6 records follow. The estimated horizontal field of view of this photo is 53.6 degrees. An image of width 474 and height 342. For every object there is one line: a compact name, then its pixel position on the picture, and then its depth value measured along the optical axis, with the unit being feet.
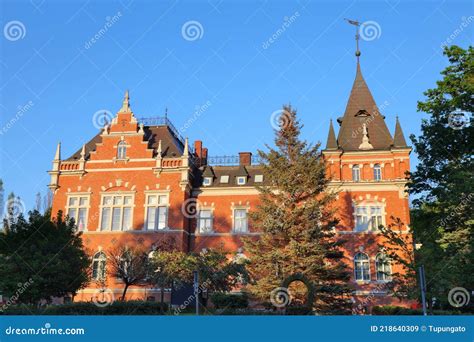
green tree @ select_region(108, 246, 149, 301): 100.07
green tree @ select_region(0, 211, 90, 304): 77.25
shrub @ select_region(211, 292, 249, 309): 92.89
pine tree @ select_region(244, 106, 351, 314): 87.81
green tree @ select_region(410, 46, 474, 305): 66.85
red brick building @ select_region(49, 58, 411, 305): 115.96
